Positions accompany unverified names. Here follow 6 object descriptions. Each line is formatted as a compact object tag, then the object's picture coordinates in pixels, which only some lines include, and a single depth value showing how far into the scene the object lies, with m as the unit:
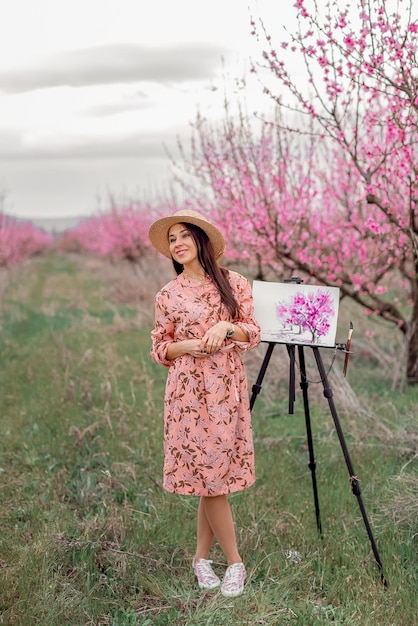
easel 3.45
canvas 3.50
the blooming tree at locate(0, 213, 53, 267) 23.16
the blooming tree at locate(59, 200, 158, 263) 23.59
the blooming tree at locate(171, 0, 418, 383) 7.48
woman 3.17
